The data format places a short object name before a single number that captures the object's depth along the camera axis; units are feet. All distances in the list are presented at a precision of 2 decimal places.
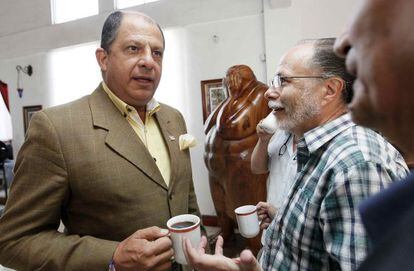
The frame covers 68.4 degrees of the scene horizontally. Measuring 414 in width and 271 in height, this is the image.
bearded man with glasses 2.85
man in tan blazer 3.38
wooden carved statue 9.75
